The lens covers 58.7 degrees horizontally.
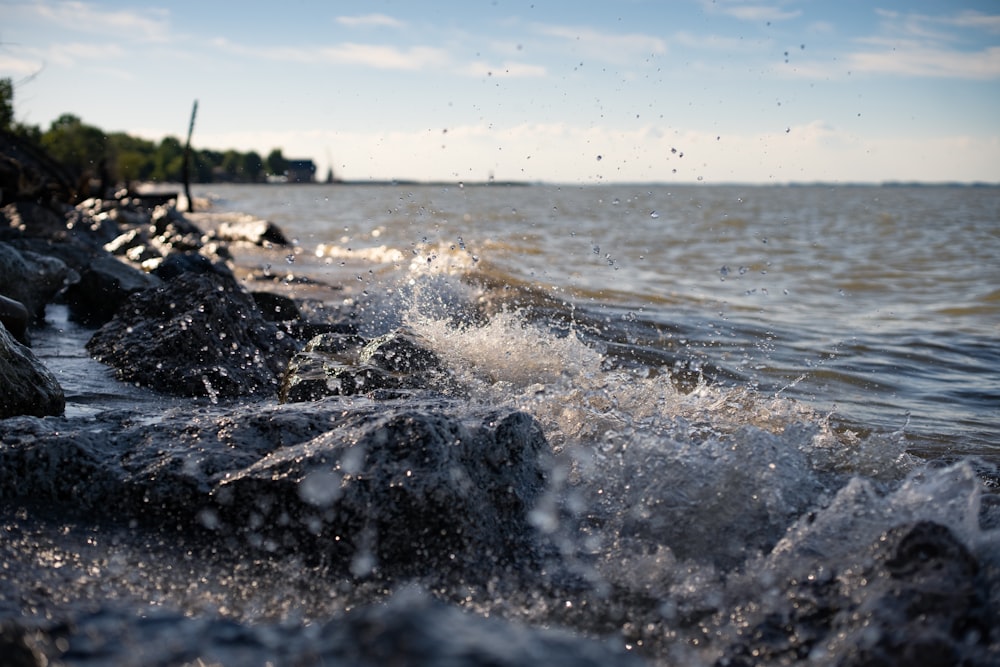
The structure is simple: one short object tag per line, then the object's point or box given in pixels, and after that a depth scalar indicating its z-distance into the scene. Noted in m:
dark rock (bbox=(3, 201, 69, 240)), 12.34
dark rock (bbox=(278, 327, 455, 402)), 4.40
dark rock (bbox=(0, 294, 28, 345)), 5.57
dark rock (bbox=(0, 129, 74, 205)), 14.75
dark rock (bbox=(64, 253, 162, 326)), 7.43
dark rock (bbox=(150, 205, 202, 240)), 16.79
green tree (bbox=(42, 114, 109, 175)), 37.05
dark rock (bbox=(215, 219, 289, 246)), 19.75
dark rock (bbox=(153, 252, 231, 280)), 8.79
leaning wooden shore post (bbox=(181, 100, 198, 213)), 29.80
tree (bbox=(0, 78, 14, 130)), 20.51
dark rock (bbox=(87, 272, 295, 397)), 5.12
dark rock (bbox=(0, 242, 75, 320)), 6.96
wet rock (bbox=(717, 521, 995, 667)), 2.20
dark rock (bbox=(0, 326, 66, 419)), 3.81
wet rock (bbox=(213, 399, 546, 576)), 2.81
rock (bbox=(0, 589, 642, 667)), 1.72
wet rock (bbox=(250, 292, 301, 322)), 7.73
